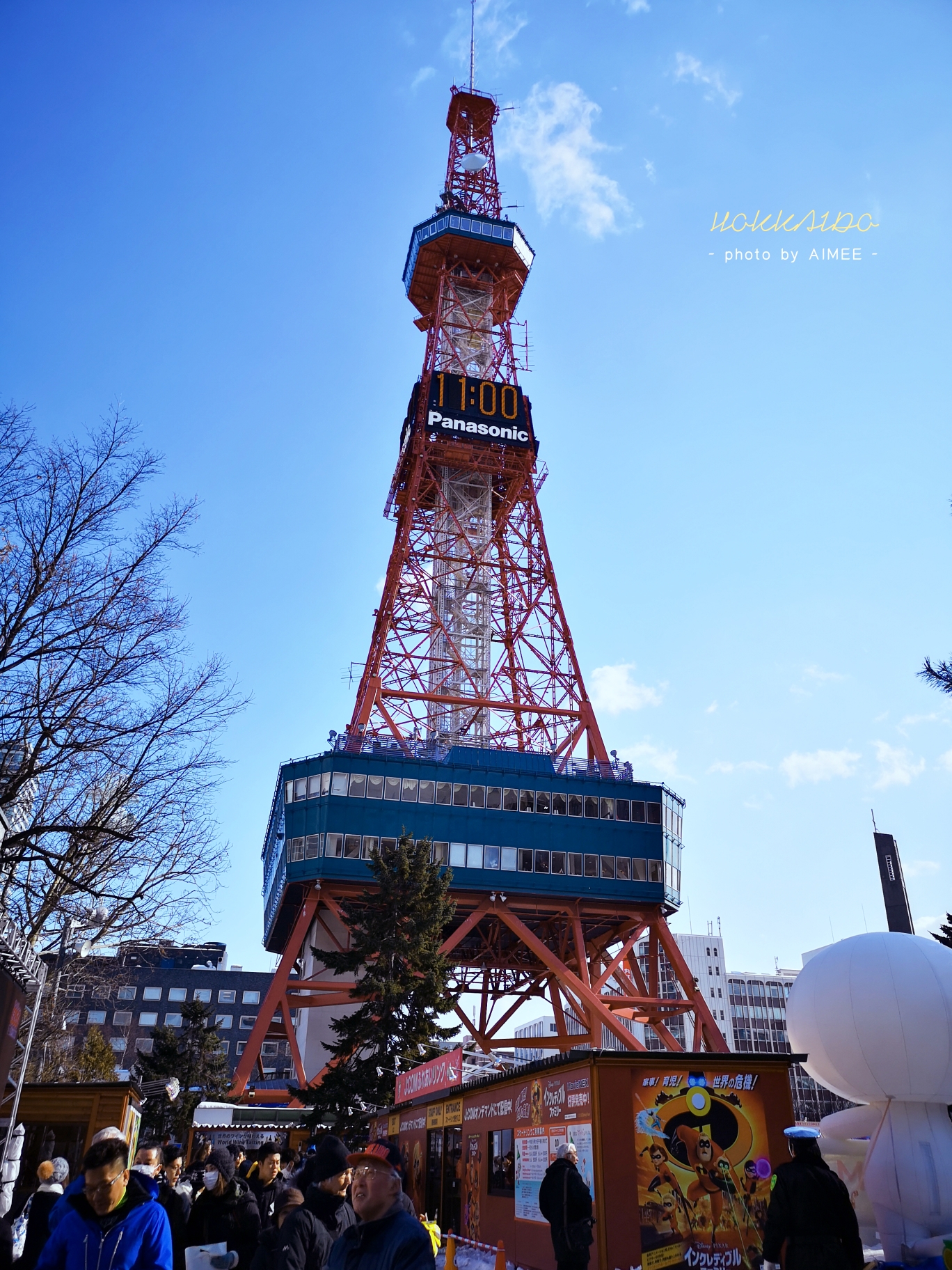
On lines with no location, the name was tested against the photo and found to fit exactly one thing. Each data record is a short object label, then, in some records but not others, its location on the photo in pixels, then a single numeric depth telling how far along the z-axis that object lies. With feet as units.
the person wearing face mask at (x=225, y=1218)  25.62
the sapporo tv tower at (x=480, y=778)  164.76
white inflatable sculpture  45.39
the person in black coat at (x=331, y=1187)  20.39
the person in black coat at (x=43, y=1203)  23.18
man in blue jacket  16.19
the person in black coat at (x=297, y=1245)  18.47
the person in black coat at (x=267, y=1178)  29.81
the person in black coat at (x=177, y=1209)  26.91
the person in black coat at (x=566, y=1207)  35.94
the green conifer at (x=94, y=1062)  208.44
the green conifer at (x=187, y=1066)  159.94
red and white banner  61.67
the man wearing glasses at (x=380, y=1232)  14.64
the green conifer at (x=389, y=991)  100.73
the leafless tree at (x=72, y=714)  45.98
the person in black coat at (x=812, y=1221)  24.72
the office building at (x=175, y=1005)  310.04
